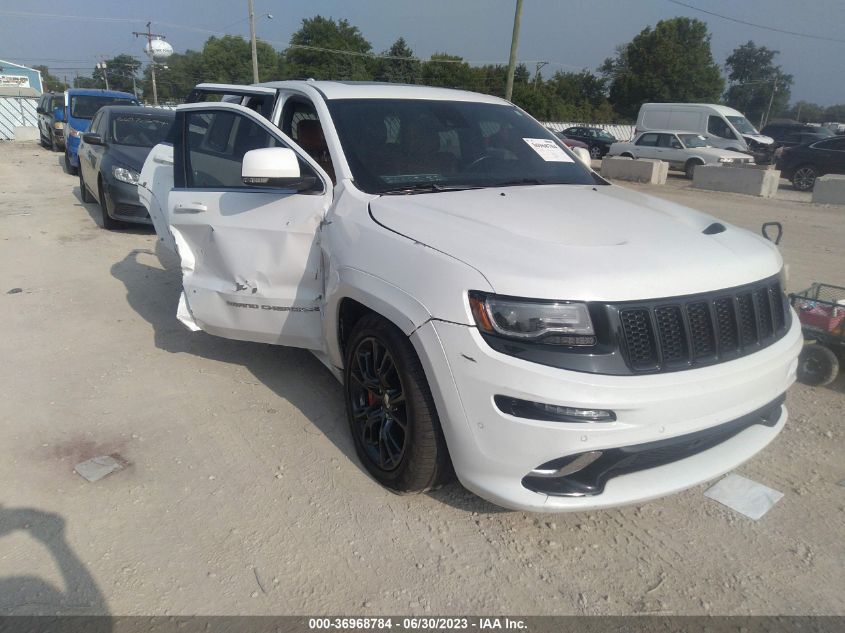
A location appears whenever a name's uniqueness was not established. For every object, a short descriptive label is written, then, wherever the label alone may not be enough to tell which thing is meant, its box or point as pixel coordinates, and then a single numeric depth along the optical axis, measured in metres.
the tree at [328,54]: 64.67
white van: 21.83
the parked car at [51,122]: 20.92
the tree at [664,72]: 63.88
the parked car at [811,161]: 16.55
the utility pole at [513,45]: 21.81
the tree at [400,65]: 60.92
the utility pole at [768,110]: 92.18
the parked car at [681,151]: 19.80
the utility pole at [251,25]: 37.84
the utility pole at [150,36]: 65.55
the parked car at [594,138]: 28.14
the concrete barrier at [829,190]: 13.92
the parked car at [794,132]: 26.78
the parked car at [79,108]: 15.01
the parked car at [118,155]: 8.67
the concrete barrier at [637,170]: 18.16
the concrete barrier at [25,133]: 28.73
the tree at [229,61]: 80.56
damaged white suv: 2.34
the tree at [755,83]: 101.46
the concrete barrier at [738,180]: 15.50
